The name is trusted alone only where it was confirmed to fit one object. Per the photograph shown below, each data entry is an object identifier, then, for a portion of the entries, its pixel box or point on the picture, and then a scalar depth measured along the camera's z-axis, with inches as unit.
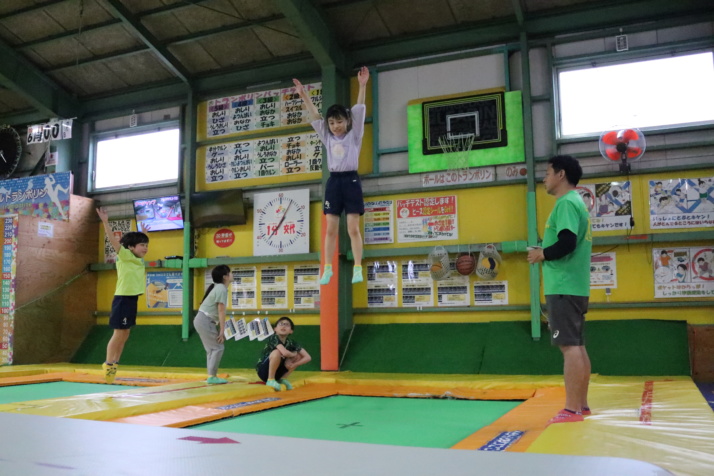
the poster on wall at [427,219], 288.2
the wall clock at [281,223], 316.2
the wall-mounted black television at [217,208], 326.6
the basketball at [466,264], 274.7
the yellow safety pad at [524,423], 108.3
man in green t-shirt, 116.4
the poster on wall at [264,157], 322.0
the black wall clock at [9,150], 390.0
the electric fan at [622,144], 243.6
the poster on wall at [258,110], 325.7
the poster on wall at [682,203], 249.6
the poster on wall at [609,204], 260.4
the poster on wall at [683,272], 247.8
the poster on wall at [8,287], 321.1
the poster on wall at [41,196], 352.5
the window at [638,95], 258.2
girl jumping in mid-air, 177.3
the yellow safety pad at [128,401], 146.2
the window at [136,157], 362.6
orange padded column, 283.0
